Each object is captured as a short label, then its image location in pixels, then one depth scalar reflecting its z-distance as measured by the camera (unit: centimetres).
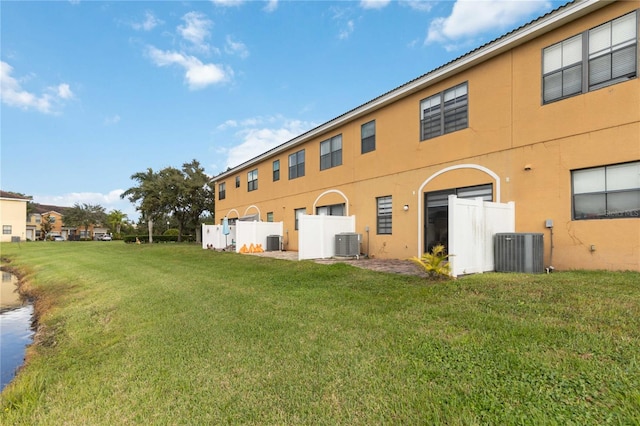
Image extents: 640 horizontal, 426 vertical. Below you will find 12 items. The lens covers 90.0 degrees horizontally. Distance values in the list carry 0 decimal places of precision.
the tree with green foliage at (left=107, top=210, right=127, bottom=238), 5959
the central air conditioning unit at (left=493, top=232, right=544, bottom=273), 764
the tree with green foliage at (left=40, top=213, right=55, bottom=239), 6072
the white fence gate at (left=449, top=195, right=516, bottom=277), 726
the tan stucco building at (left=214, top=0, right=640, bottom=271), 732
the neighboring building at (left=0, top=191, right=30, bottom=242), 4475
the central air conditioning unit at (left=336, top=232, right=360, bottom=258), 1352
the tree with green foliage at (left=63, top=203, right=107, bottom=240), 6600
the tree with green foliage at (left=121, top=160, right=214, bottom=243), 3262
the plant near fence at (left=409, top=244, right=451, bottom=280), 717
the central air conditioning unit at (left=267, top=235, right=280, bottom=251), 1914
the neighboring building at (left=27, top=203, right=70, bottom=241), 5959
